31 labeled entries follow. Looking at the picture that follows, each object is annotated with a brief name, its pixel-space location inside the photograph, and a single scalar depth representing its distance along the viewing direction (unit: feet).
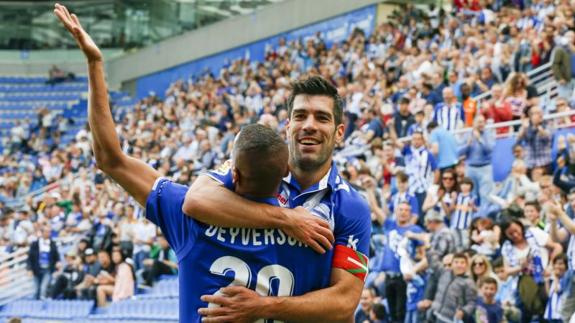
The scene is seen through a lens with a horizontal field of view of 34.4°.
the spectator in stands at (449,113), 39.27
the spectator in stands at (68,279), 49.57
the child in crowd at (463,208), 32.86
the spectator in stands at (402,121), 42.01
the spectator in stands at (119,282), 46.39
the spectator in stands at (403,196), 35.01
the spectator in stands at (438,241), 30.81
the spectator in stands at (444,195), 33.88
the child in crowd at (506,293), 27.96
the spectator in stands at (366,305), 32.22
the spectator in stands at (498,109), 37.50
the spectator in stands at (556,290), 27.02
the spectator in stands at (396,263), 32.01
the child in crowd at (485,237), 29.78
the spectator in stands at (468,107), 39.11
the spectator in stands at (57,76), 108.06
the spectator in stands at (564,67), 37.45
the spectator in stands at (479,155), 35.60
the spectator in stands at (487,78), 41.10
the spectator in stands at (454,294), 28.66
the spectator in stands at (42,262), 52.37
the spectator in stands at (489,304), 28.02
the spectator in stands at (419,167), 36.35
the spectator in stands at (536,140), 33.17
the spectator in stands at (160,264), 46.24
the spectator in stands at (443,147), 36.78
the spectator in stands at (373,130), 43.29
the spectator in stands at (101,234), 50.20
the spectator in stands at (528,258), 27.84
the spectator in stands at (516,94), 37.11
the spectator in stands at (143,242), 48.24
